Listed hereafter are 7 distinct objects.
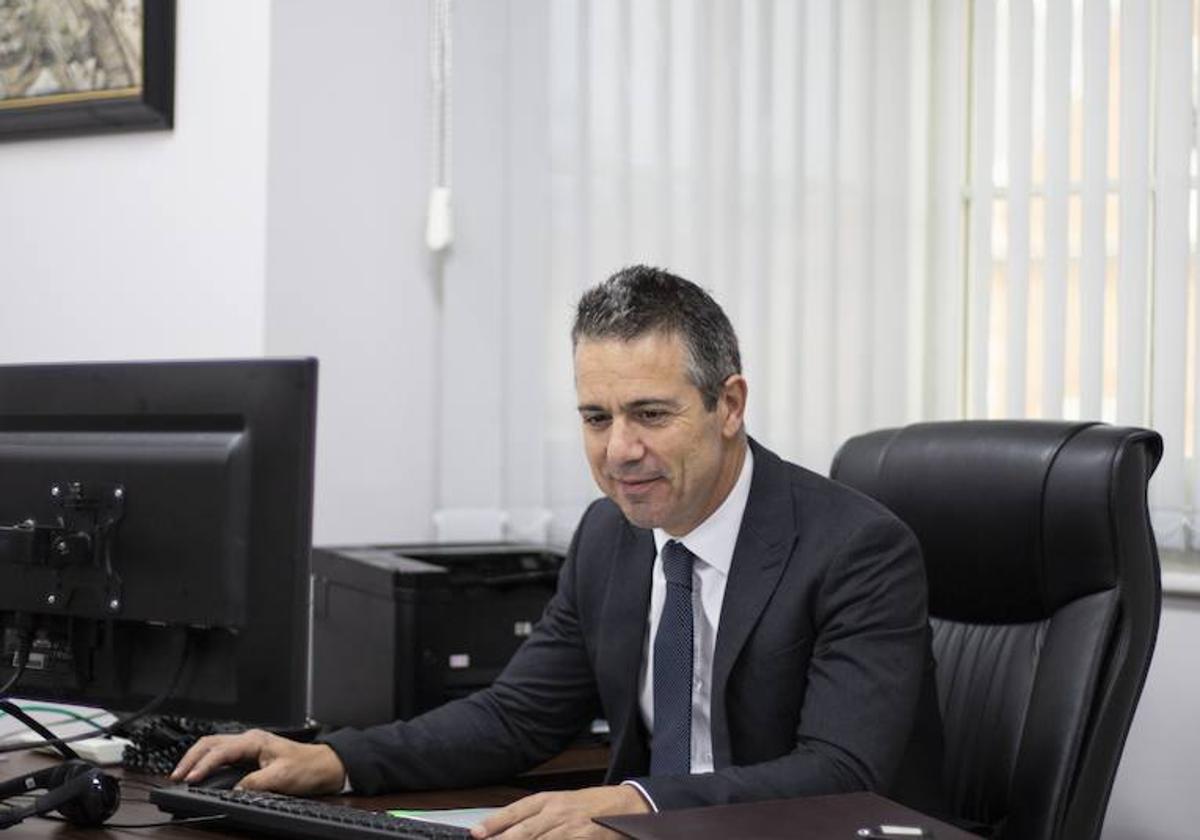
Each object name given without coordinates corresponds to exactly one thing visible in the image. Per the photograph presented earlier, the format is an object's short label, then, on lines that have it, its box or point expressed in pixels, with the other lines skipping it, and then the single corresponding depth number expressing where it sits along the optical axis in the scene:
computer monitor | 2.42
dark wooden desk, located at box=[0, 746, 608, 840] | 2.42
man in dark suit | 2.52
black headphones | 2.41
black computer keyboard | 2.34
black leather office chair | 2.57
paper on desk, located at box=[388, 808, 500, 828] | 2.48
